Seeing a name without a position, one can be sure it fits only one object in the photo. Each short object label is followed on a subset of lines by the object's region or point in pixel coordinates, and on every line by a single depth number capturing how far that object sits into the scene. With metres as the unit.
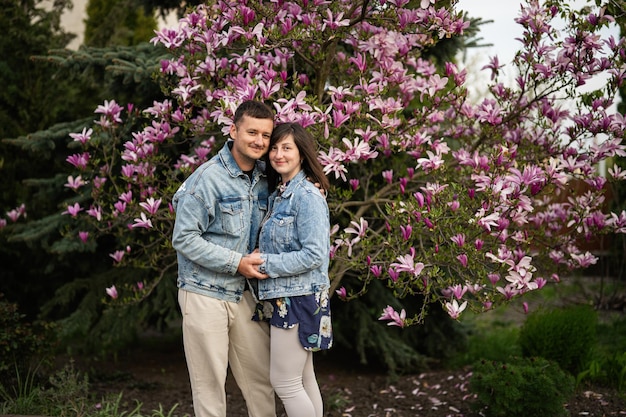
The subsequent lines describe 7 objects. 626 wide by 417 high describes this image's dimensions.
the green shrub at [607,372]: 4.60
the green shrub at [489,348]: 5.50
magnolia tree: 3.34
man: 2.81
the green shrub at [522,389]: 3.94
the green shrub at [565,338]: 4.79
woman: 2.77
